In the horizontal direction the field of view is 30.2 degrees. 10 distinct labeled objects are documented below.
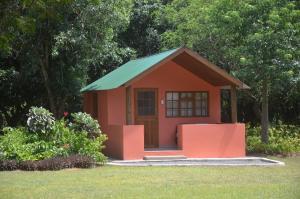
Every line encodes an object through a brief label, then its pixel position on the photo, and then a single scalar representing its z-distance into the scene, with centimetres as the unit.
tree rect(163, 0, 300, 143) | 1975
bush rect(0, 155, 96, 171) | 1575
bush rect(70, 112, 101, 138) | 1778
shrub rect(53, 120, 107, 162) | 1703
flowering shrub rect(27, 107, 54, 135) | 1688
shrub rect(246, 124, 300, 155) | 2056
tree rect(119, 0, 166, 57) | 2752
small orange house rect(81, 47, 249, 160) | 1850
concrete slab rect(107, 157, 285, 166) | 1745
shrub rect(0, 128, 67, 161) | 1609
